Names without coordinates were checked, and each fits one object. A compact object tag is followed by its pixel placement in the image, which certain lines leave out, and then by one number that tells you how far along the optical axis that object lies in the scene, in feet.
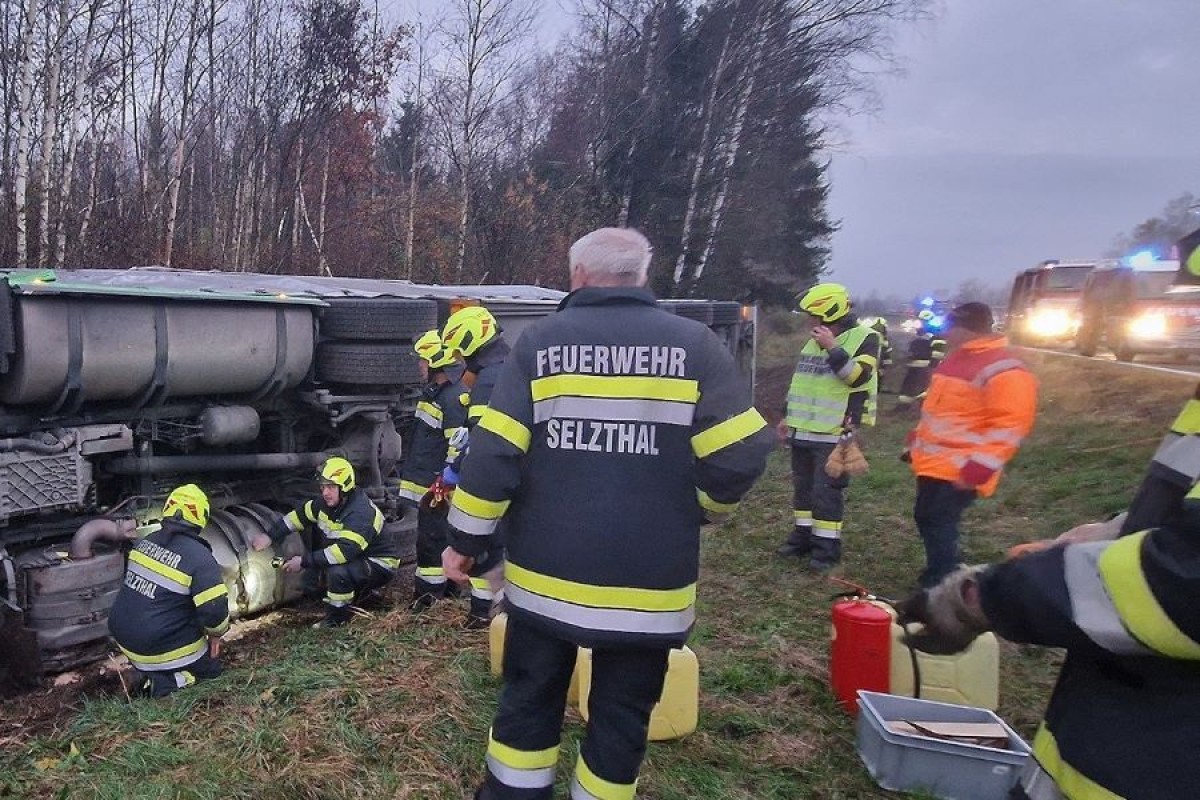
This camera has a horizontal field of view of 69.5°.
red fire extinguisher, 10.25
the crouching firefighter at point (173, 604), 12.41
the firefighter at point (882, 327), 28.64
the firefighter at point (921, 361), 36.73
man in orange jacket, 12.41
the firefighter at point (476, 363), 13.23
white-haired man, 6.88
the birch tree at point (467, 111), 48.00
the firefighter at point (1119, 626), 3.72
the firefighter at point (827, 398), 16.38
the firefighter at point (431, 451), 15.02
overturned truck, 12.14
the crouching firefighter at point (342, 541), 15.15
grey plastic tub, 8.54
